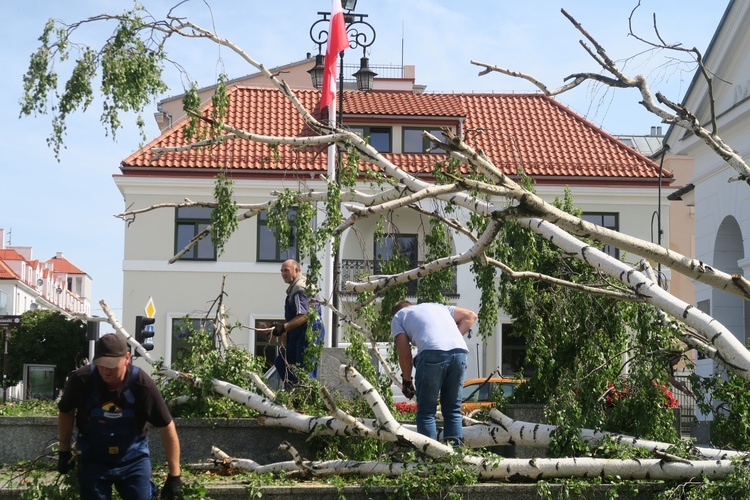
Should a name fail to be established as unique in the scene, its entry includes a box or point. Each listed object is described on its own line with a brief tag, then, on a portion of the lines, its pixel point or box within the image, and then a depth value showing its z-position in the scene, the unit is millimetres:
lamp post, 18391
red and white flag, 16000
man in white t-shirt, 8820
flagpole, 17875
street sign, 28781
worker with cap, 6734
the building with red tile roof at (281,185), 34062
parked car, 20484
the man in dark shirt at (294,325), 11195
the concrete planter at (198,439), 10039
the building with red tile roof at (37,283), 89438
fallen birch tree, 8453
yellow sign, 23434
